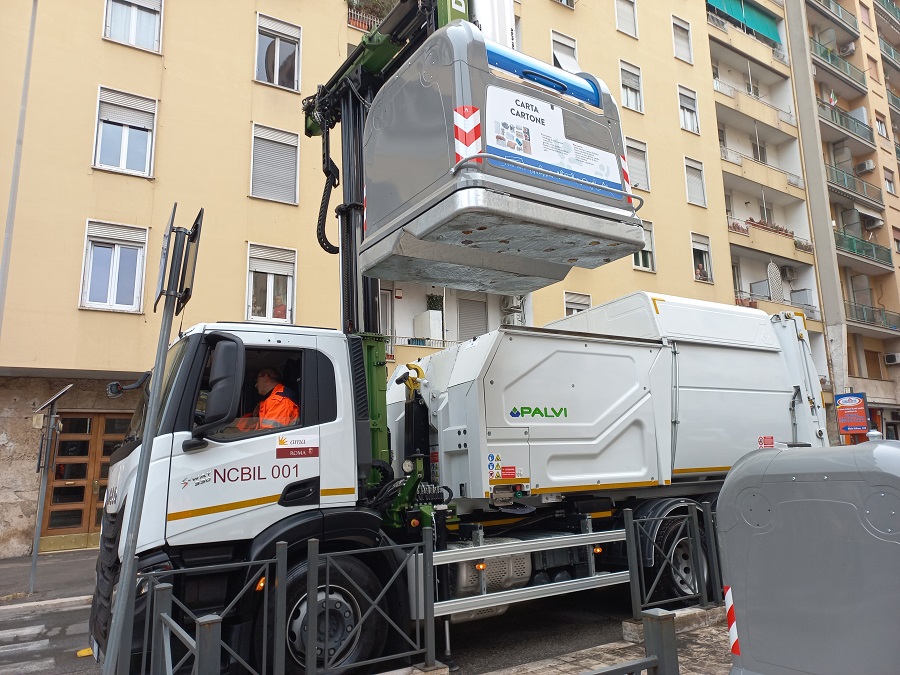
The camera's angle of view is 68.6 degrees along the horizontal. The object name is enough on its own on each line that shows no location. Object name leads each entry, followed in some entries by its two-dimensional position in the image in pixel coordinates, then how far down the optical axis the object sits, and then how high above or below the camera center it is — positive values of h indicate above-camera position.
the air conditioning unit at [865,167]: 30.06 +12.52
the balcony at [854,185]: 27.00 +10.95
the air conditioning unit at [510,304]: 16.59 +3.63
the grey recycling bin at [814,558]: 2.43 -0.45
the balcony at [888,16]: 32.94 +21.31
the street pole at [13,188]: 10.89 +4.57
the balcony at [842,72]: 27.81 +16.06
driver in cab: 4.62 +0.33
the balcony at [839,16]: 28.53 +18.60
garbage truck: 4.23 +0.46
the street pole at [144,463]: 2.89 -0.03
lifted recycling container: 4.15 +1.86
